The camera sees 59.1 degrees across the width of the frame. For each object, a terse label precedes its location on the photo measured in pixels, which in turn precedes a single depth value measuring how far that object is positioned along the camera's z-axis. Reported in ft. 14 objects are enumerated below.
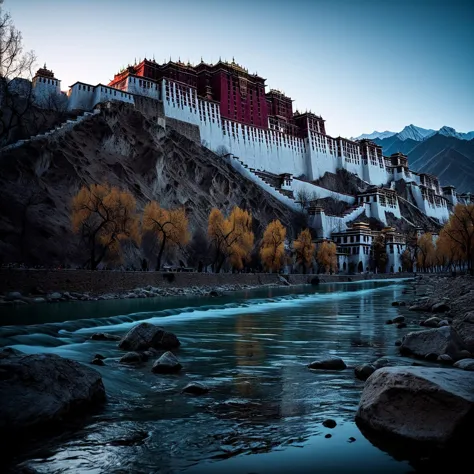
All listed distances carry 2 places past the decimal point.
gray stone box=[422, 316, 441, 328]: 50.04
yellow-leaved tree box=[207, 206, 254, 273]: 161.07
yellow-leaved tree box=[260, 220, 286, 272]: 189.78
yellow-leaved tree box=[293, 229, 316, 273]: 219.61
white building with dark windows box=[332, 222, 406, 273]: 288.10
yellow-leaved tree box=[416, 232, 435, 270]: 273.95
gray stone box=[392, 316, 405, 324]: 56.29
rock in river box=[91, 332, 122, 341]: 42.93
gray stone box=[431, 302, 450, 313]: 66.39
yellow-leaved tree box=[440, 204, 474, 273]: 164.96
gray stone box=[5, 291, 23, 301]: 75.87
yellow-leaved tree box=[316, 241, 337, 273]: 242.58
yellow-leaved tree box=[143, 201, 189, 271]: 137.80
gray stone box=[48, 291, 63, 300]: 82.05
